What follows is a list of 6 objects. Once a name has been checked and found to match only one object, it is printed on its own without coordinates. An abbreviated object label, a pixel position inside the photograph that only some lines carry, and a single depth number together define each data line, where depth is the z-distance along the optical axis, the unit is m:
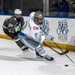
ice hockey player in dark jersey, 12.14
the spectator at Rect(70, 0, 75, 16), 13.52
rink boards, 13.02
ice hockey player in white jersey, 9.91
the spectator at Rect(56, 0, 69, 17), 13.90
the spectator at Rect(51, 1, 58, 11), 14.53
